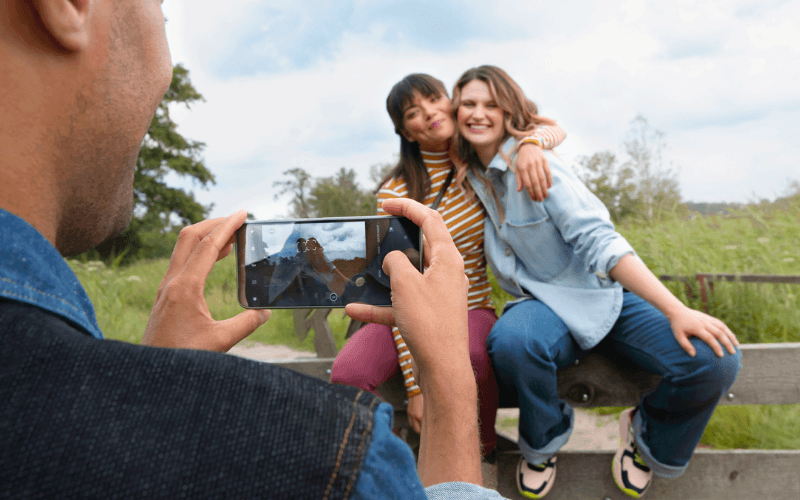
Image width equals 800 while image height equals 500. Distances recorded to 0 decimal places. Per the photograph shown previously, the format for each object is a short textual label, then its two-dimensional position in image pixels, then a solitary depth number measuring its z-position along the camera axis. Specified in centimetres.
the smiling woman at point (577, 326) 187
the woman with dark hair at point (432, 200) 204
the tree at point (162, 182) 1640
